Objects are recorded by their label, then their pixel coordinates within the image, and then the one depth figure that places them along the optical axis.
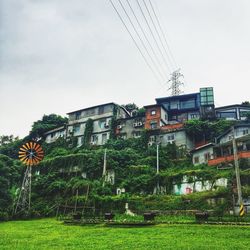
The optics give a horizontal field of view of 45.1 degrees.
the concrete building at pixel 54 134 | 68.68
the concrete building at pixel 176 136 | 53.84
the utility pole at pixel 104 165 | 47.00
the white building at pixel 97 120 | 63.28
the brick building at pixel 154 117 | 58.38
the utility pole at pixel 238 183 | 26.05
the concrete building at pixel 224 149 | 42.03
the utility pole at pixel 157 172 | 41.19
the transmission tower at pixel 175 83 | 71.19
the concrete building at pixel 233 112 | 59.12
